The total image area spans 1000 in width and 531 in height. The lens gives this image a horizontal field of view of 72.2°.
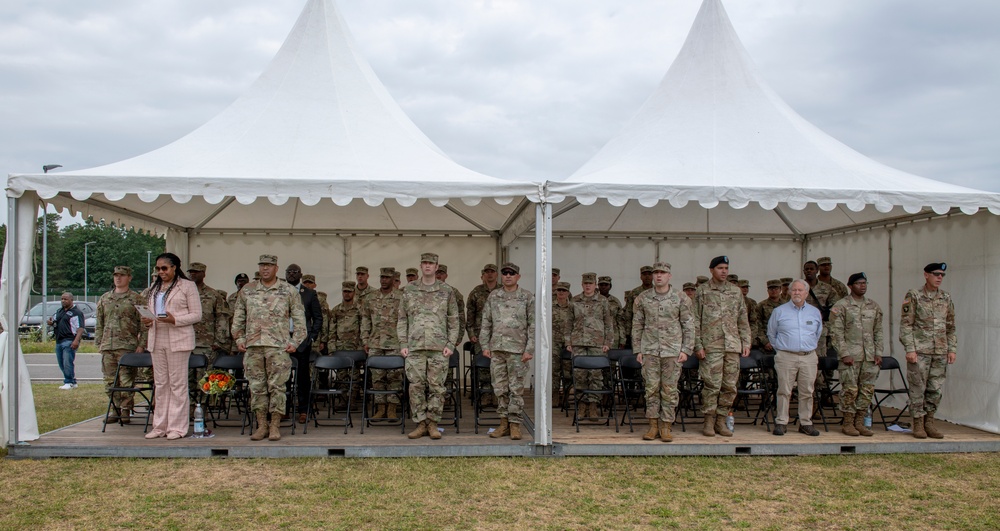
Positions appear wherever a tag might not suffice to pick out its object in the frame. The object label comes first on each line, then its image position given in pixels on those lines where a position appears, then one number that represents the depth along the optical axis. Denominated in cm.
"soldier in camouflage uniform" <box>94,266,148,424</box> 706
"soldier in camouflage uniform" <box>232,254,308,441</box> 618
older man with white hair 664
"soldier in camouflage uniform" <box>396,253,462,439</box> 637
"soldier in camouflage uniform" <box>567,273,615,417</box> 762
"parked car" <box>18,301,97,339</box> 2221
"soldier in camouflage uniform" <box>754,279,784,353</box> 846
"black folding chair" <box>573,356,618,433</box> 680
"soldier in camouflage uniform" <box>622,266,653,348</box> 888
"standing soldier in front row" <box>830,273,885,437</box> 673
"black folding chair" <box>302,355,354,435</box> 666
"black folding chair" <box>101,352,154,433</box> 649
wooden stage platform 596
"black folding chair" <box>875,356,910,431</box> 690
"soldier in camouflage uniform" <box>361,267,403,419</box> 745
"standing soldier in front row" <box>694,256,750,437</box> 660
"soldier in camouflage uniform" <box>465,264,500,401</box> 859
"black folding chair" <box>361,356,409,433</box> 652
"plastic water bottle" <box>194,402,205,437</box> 632
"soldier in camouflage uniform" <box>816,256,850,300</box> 835
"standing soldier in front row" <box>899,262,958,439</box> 657
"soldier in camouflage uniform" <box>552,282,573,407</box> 833
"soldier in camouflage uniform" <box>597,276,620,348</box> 886
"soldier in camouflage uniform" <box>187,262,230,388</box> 776
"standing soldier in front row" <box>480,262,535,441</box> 637
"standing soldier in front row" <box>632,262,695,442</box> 637
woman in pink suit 621
